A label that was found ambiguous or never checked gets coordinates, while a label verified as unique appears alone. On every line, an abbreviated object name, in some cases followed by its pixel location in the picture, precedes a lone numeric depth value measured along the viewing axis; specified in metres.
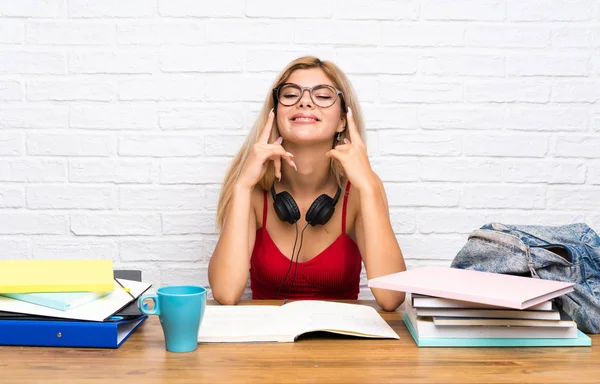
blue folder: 1.07
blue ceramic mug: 1.02
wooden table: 0.94
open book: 1.12
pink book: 1.04
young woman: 1.73
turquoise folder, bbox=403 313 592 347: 1.11
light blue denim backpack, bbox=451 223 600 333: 1.19
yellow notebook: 1.09
